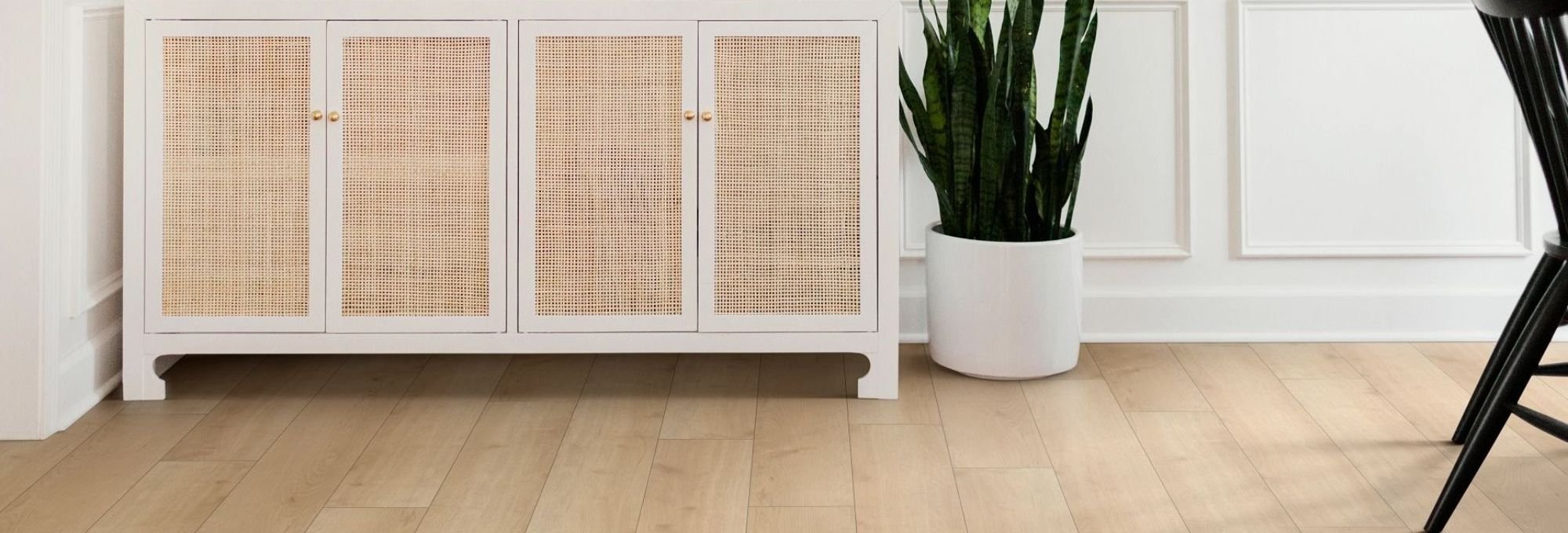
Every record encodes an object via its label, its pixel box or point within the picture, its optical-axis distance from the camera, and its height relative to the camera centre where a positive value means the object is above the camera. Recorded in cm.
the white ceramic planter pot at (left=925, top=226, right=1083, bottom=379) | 271 -5
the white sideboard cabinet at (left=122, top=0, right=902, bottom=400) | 254 +18
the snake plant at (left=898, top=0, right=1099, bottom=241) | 269 +29
